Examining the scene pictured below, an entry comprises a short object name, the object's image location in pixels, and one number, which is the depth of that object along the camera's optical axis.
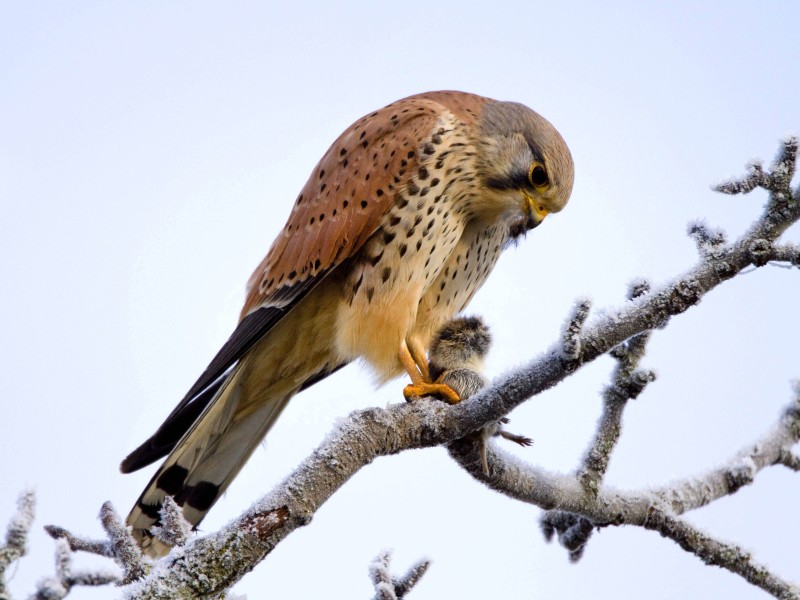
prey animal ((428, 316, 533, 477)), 7.14
